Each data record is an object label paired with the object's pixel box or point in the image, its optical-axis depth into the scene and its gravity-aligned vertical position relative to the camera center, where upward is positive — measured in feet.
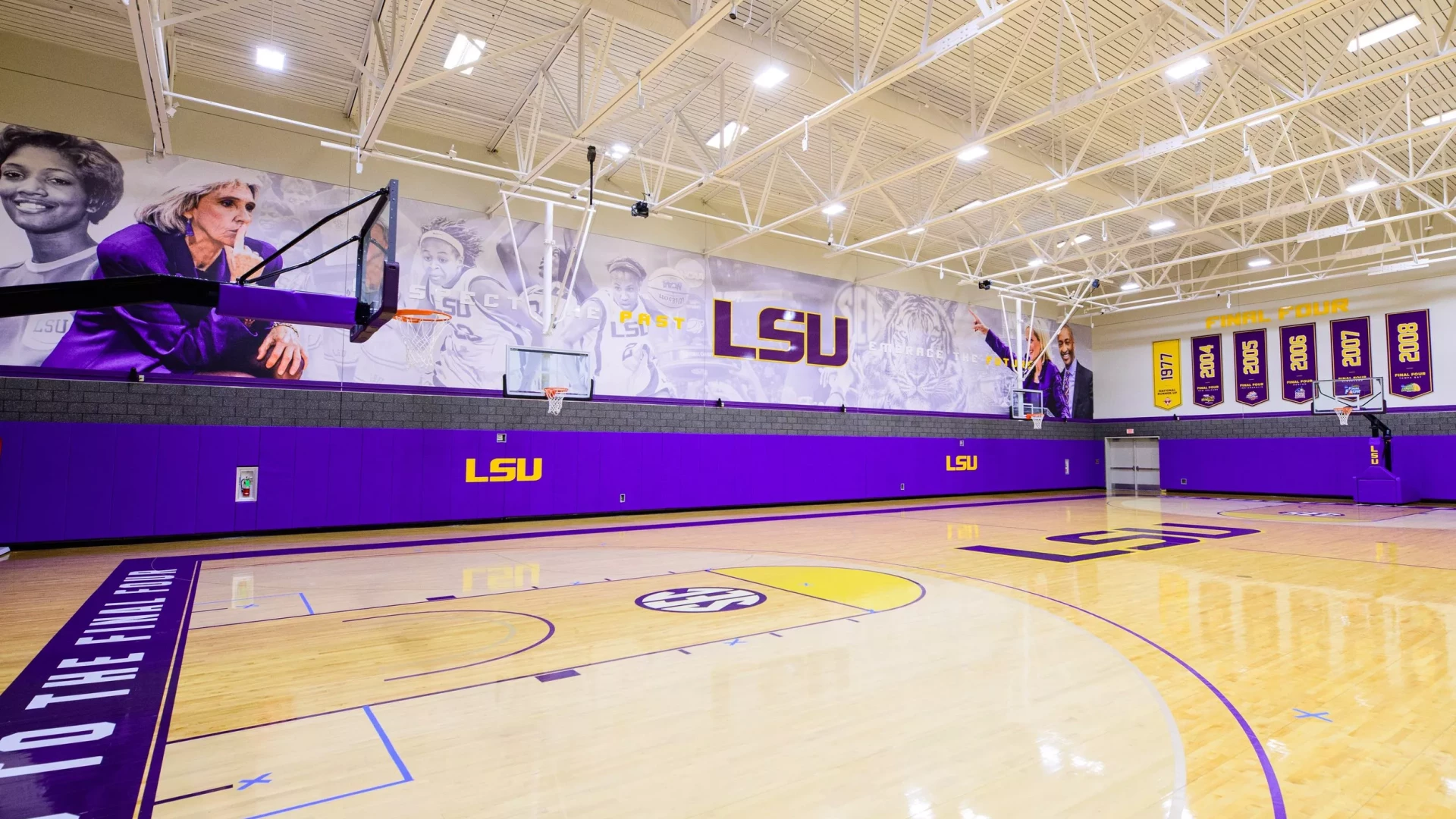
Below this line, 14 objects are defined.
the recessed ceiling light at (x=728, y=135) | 39.22 +16.56
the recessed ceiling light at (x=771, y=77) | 28.12 +13.88
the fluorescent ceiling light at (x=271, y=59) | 31.60 +16.42
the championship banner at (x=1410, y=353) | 55.57 +6.87
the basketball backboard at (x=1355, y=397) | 57.52 +3.64
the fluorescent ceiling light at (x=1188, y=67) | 25.93 +13.39
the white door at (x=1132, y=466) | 71.67 -2.46
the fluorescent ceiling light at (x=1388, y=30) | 30.10 +17.13
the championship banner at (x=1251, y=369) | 63.87 +6.42
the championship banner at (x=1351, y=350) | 58.29 +7.34
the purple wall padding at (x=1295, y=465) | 55.26 -1.91
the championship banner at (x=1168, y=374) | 69.51 +6.39
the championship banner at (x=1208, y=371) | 66.64 +6.43
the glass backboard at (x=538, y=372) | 40.42 +3.65
